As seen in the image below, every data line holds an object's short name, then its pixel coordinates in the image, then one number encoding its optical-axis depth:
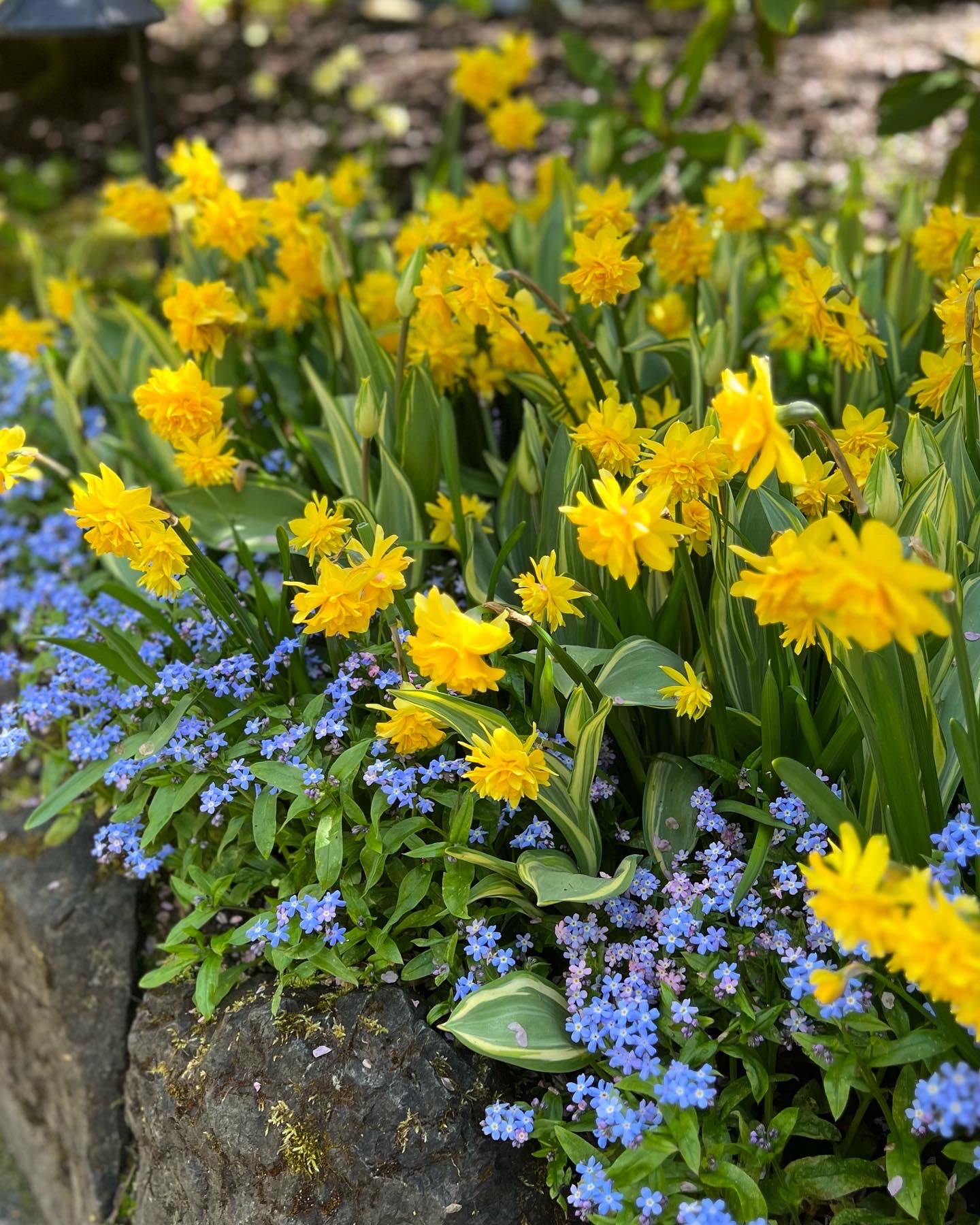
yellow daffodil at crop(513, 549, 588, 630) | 0.45
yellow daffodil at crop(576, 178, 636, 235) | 0.62
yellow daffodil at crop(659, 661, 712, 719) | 0.47
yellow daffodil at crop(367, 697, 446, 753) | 0.46
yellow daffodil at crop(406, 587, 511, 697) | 0.40
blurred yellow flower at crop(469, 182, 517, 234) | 0.83
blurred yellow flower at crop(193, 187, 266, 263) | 0.69
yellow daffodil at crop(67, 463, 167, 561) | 0.46
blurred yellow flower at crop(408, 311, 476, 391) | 0.66
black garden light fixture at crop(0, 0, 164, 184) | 0.74
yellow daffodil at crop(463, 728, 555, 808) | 0.43
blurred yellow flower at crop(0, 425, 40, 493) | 0.48
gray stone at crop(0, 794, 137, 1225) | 0.61
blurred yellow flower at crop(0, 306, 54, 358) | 0.78
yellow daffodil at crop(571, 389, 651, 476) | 0.51
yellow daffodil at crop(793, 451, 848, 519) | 0.48
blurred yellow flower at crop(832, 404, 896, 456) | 0.51
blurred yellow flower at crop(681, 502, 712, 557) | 0.48
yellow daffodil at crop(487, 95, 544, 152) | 0.87
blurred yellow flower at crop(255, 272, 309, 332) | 0.77
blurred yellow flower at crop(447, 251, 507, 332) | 0.55
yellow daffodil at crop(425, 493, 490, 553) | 0.62
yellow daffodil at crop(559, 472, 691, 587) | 0.39
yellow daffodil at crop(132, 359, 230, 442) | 0.55
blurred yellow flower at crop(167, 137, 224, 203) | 0.71
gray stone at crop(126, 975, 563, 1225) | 0.47
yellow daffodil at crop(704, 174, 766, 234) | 0.72
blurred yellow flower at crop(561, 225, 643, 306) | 0.55
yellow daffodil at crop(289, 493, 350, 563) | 0.49
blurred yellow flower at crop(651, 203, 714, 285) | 0.68
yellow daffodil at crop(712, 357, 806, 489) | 0.35
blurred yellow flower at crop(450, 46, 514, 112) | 0.89
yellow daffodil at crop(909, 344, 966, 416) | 0.54
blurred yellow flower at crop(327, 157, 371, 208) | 0.83
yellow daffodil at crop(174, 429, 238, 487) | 0.59
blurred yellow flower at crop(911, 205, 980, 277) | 0.65
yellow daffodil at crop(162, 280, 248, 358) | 0.63
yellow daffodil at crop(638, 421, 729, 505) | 0.46
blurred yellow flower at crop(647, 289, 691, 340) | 0.78
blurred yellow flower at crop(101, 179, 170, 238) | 0.78
